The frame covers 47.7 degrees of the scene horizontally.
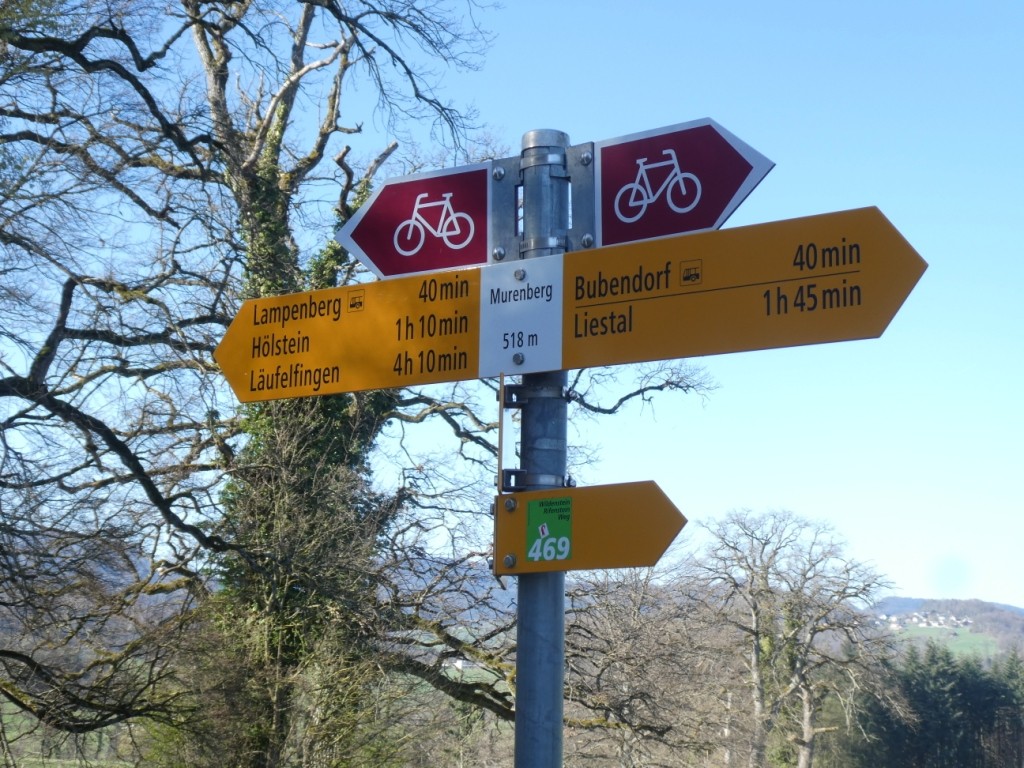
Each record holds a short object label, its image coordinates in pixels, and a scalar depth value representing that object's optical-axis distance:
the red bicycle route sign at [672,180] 3.59
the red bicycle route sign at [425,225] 3.96
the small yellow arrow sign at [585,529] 3.36
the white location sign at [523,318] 3.67
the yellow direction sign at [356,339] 3.88
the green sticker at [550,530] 3.44
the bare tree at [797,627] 40.81
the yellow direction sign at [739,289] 3.25
